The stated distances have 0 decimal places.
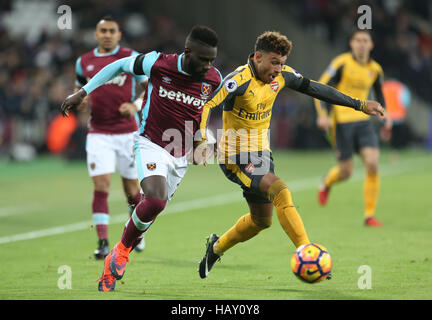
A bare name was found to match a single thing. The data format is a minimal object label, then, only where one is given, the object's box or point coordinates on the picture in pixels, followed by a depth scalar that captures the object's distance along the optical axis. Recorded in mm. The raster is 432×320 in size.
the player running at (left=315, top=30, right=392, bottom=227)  22781
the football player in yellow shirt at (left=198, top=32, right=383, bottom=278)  14406
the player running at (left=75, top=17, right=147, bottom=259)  18406
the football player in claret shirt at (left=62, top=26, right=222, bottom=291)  14156
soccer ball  13078
